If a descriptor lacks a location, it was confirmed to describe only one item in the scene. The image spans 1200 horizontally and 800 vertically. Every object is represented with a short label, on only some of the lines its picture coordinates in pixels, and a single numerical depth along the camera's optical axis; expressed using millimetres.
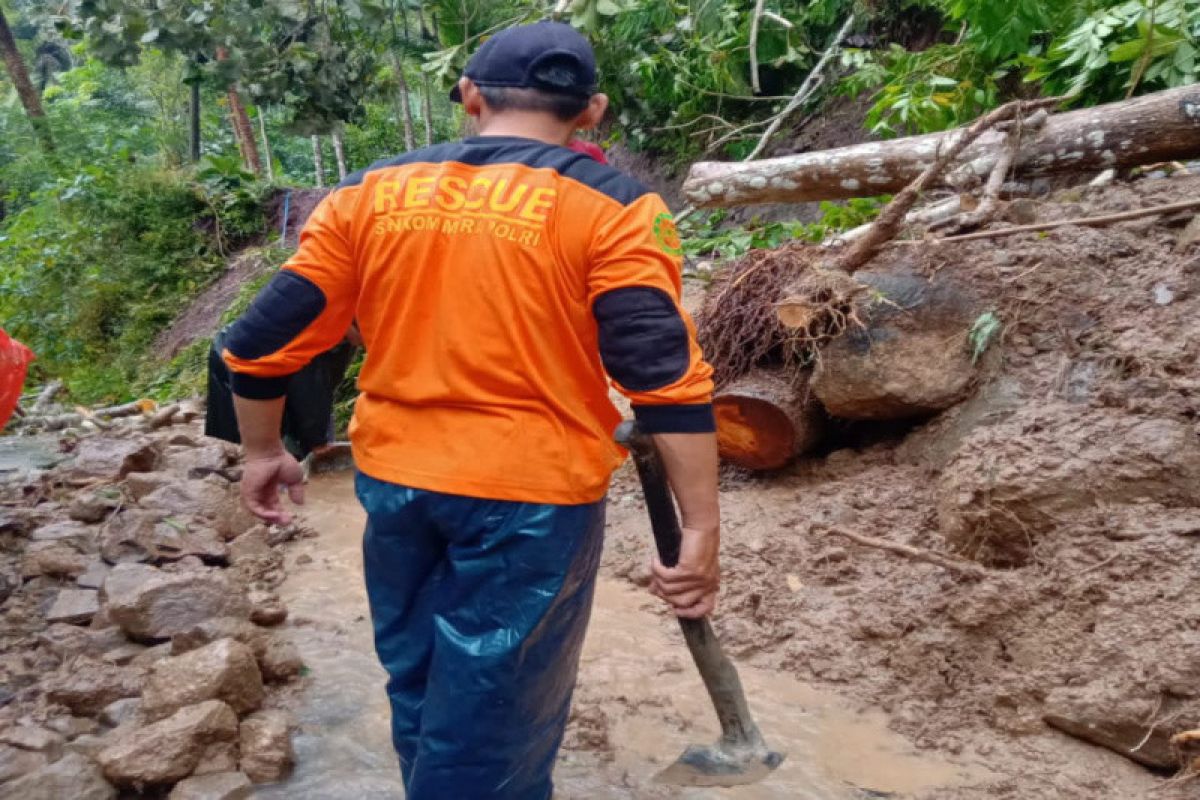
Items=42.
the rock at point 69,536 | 4223
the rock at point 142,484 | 4895
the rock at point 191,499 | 4621
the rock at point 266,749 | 2529
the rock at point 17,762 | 2352
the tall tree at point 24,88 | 13930
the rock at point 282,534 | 4652
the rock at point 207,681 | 2666
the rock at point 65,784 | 2260
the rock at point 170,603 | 3234
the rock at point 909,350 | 3711
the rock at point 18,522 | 4266
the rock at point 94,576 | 3816
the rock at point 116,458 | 5277
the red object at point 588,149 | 1796
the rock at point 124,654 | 3143
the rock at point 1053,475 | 2842
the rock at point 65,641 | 3197
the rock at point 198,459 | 5598
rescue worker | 1592
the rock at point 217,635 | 3039
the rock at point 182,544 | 4121
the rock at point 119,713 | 2783
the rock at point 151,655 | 3116
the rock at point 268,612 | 3584
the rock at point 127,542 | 4051
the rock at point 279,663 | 3084
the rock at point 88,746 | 2525
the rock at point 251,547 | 4348
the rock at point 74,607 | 3451
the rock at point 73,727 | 2672
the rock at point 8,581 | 3660
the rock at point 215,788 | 2346
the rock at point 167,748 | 2377
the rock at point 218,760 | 2471
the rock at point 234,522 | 4608
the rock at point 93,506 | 4641
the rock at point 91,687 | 2816
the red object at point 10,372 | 3428
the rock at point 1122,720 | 2383
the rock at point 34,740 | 2475
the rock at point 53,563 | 3885
